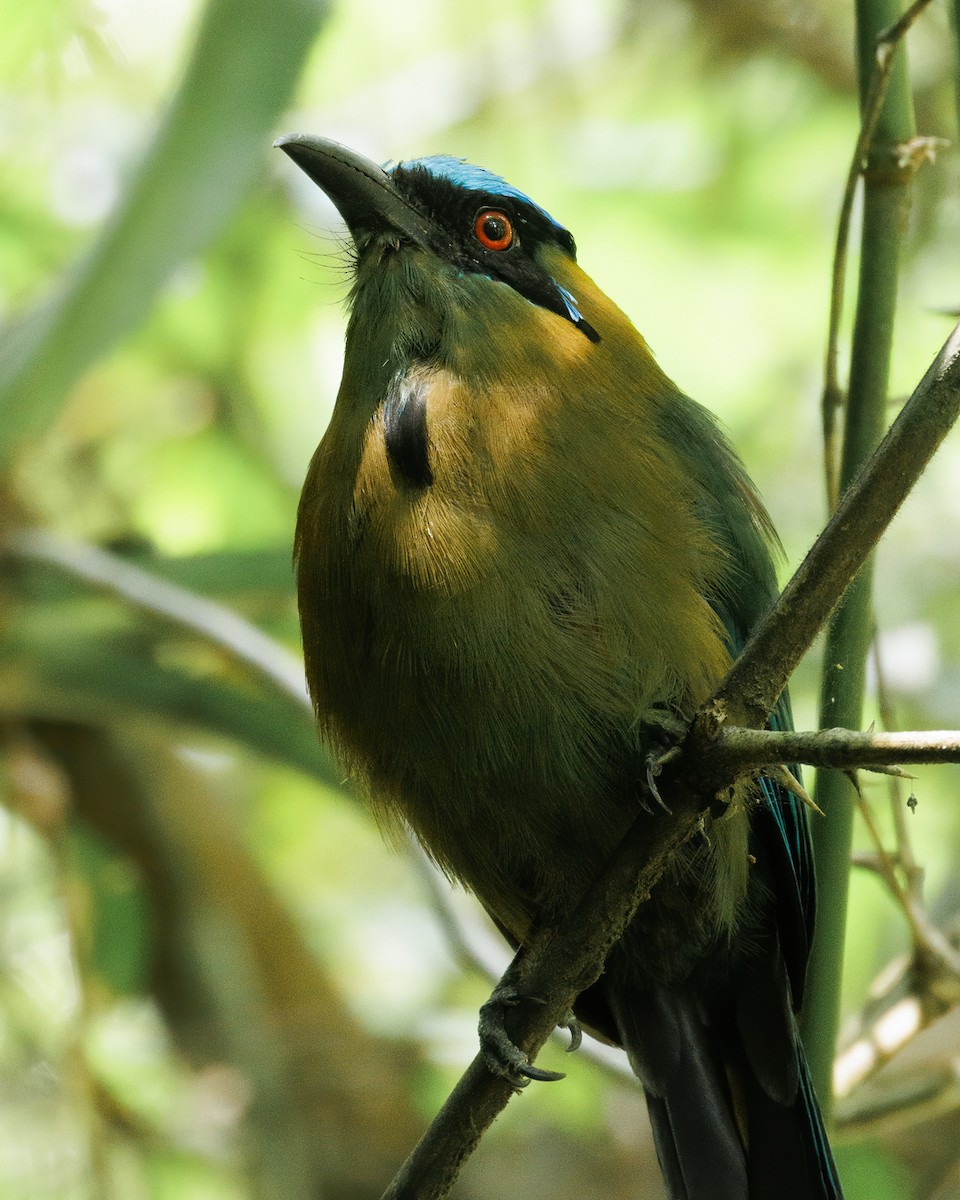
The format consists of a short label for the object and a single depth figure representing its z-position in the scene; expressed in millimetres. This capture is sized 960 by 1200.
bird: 4969
